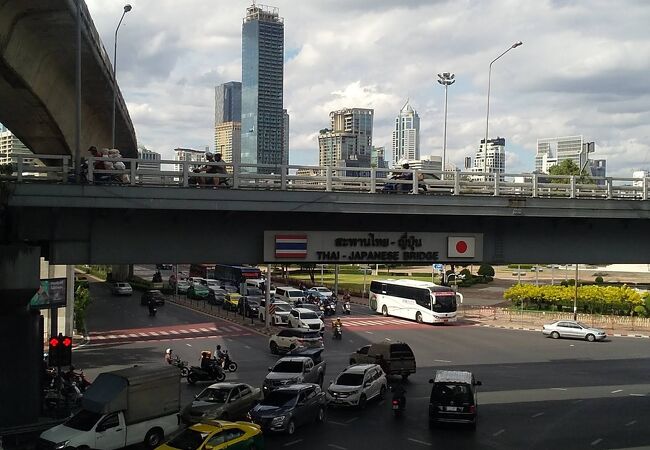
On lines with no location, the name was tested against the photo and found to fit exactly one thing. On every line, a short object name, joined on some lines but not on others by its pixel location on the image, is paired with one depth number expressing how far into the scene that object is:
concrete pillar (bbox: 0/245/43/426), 15.65
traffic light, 18.33
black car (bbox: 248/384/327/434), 18.20
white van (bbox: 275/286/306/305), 55.19
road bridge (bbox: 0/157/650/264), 15.55
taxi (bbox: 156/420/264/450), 14.47
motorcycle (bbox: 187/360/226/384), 25.80
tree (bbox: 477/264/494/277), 78.88
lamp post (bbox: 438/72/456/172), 34.47
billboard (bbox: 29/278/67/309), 24.66
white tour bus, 46.06
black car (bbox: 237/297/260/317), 46.94
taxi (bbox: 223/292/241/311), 50.88
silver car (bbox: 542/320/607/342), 39.78
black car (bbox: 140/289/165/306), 51.16
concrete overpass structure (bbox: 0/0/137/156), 16.41
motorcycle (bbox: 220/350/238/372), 27.88
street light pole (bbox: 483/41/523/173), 27.40
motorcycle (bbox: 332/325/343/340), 39.06
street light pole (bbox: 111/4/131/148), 25.26
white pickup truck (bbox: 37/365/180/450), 15.49
